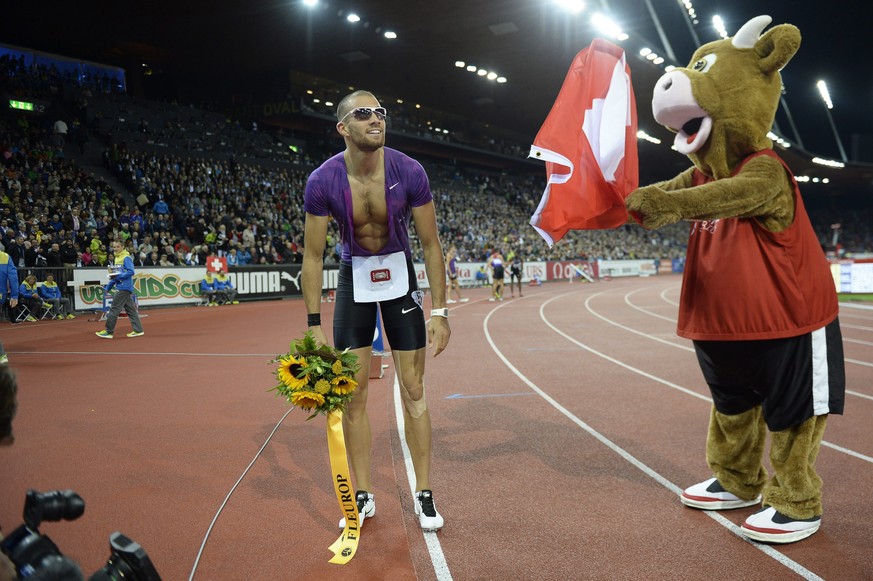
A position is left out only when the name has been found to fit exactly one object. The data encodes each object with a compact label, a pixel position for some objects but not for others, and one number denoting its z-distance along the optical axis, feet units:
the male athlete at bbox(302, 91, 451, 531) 10.23
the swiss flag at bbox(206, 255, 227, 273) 59.26
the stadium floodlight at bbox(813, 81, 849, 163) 88.22
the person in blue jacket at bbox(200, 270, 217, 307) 59.31
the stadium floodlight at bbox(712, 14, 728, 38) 64.95
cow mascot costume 9.32
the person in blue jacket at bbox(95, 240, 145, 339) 35.37
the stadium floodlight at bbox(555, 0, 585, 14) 59.52
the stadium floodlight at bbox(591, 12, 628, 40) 63.38
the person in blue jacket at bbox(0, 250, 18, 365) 33.04
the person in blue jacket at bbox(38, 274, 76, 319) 47.16
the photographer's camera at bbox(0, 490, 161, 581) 4.31
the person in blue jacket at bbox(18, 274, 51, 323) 45.50
